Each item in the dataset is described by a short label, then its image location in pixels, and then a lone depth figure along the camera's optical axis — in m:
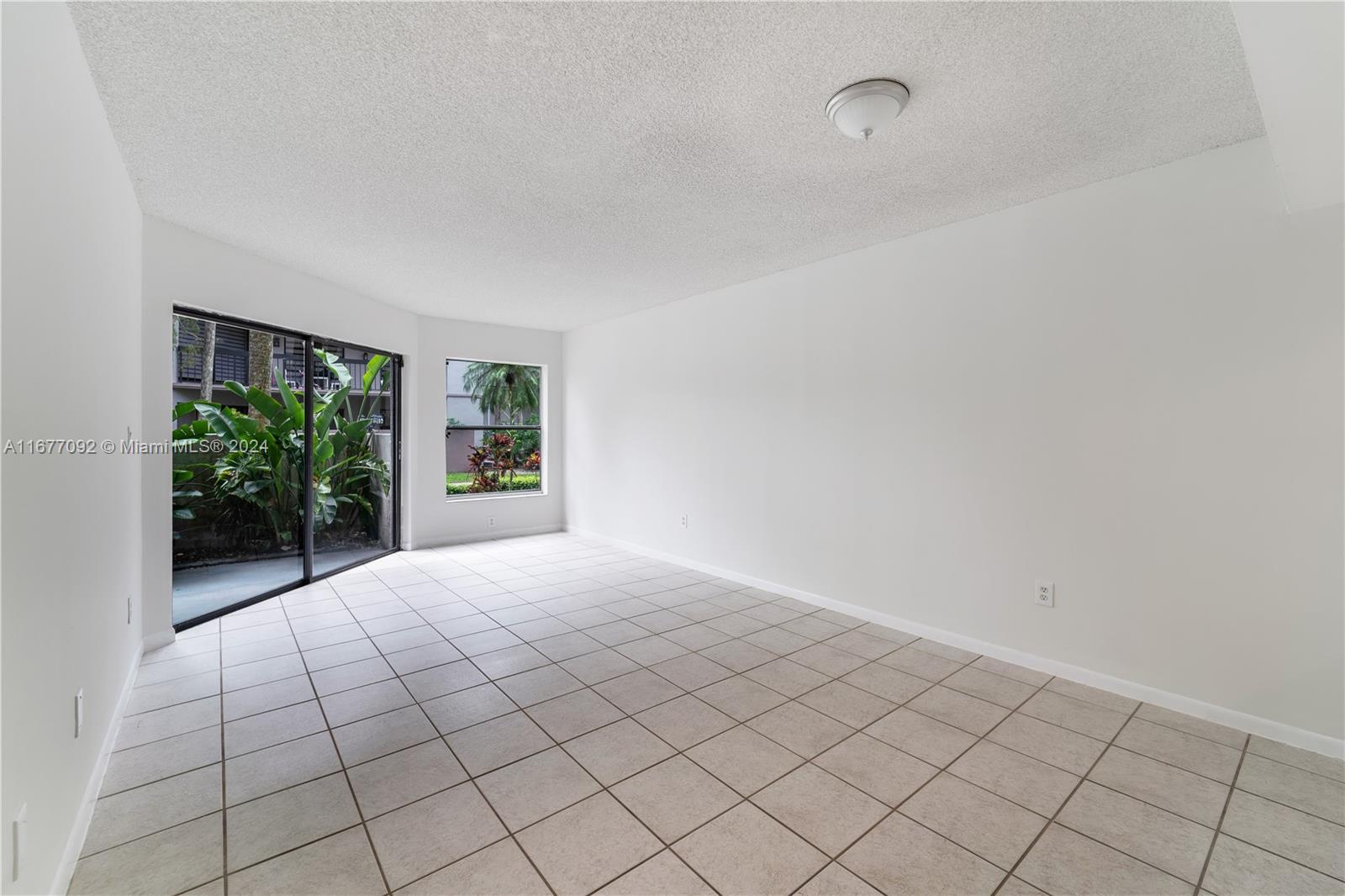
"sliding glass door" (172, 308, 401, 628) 3.90
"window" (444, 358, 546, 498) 6.44
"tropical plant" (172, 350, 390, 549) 4.08
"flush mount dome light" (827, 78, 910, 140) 2.08
